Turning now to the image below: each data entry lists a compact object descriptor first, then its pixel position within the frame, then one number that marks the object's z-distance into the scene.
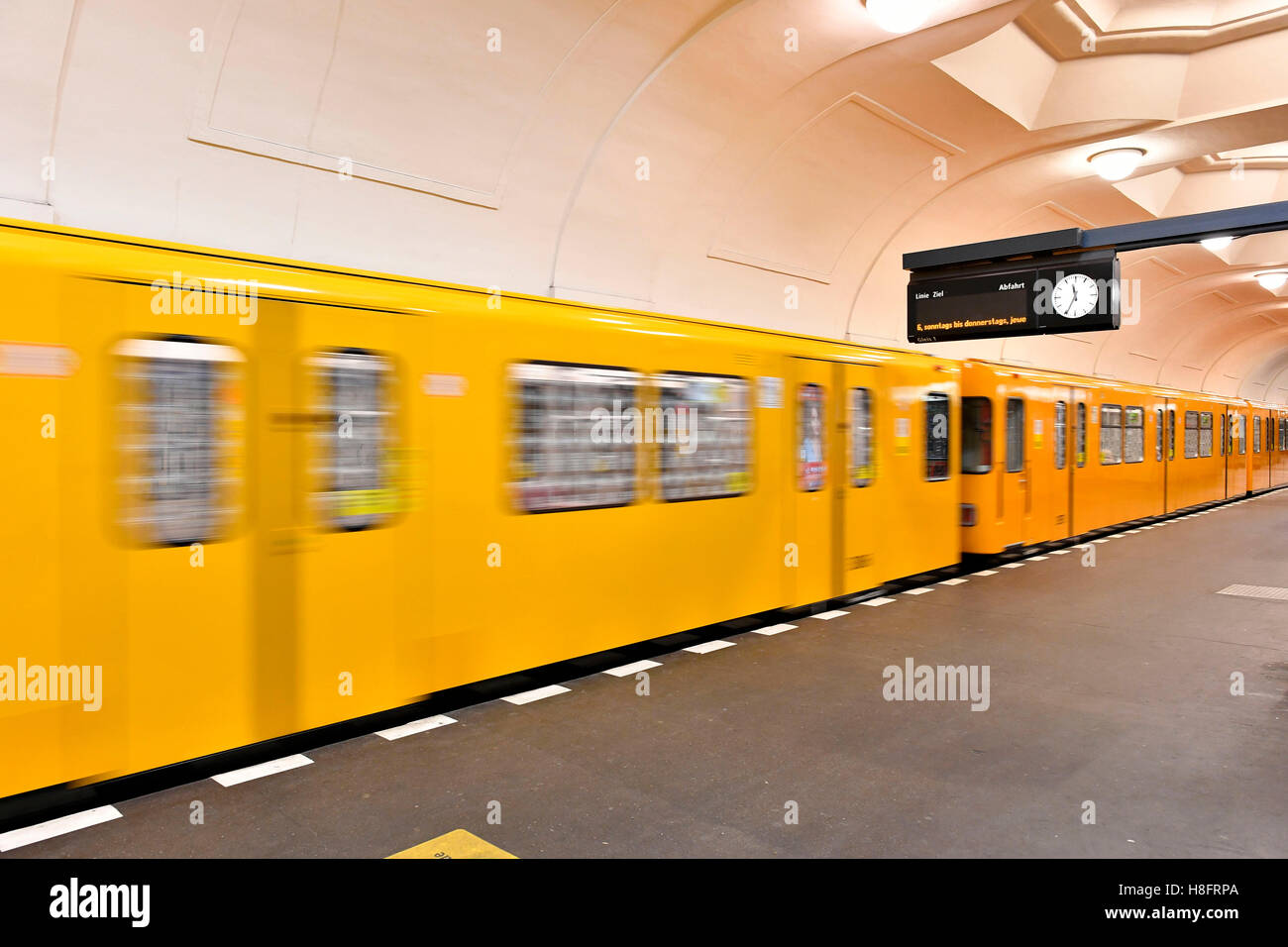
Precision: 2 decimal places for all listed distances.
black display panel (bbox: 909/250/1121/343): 9.23
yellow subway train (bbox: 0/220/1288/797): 3.62
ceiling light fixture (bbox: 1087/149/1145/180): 12.54
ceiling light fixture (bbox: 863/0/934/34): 7.95
